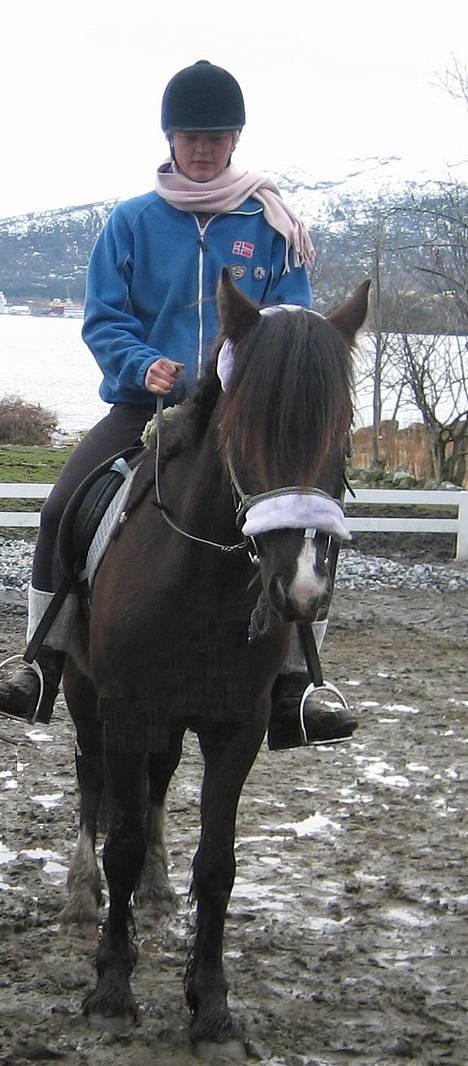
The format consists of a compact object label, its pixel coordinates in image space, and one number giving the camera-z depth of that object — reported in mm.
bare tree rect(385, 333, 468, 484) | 16922
